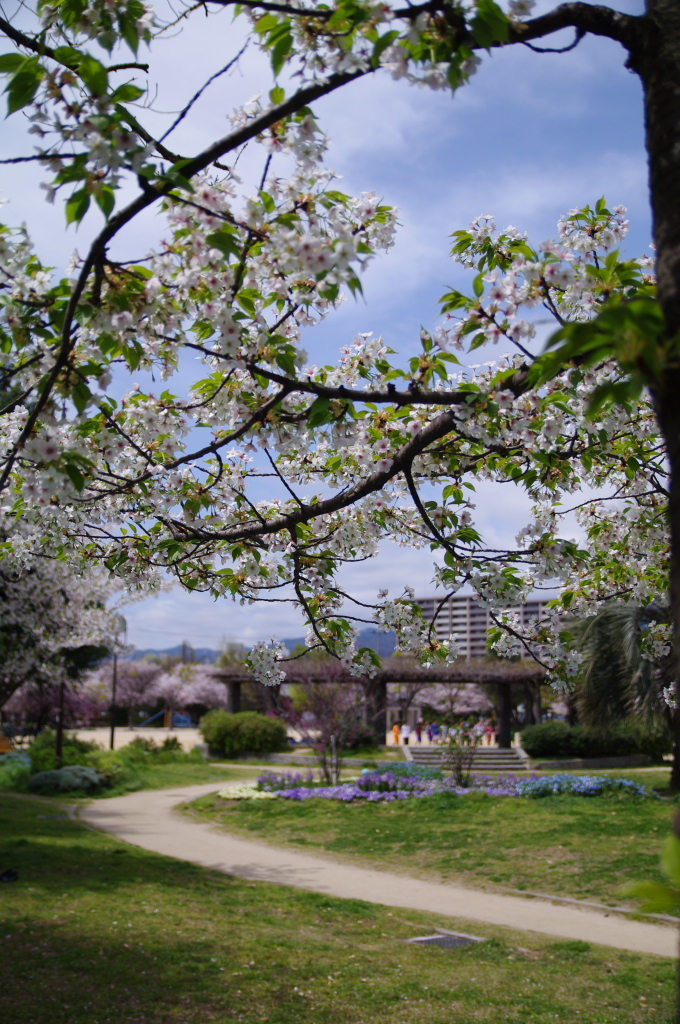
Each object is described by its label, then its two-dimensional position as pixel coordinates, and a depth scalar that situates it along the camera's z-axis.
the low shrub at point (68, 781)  16.06
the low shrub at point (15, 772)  16.86
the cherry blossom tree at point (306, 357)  1.92
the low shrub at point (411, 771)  15.25
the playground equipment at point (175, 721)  45.96
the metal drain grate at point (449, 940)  5.89
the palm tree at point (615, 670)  13.69
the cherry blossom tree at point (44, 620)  10.30
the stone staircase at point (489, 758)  21.59
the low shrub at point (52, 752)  17.89
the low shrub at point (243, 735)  25.66
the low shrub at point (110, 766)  17.37
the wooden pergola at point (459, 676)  24.12
